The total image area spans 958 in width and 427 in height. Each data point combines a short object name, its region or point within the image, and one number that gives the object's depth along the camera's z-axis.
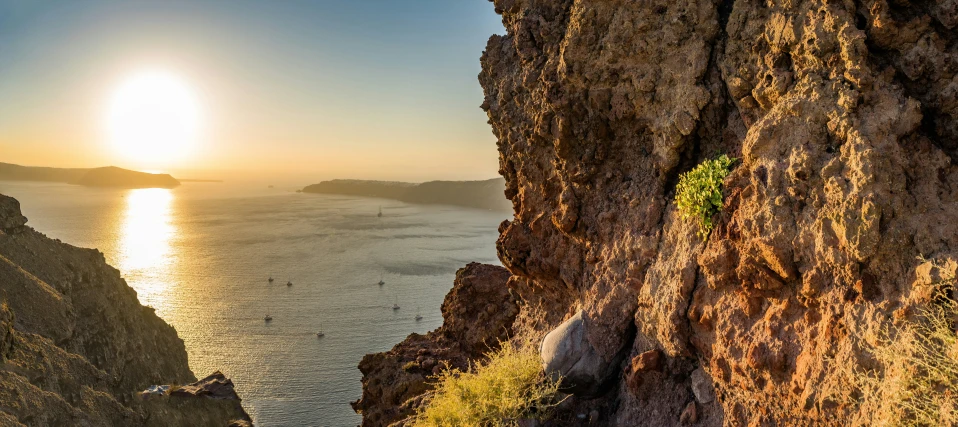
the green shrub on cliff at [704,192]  5.79
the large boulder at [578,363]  6.97
